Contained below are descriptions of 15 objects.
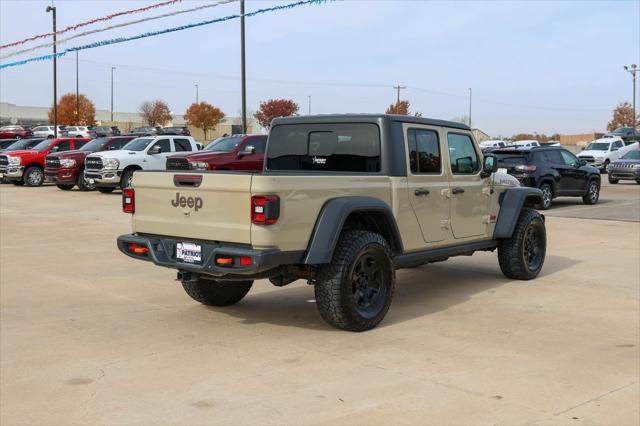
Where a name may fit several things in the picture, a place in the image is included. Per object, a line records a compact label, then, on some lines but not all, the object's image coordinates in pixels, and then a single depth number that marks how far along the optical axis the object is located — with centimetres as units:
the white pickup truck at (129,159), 2256
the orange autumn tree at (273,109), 8581
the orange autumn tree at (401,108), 8442
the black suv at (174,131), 4598
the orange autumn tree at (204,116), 9562
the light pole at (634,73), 7269
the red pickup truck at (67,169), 2436
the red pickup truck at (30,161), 2705
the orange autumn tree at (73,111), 9850
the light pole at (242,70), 2588
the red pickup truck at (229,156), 1967
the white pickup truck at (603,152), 4031
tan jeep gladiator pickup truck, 601
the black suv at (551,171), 1928
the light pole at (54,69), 3566
